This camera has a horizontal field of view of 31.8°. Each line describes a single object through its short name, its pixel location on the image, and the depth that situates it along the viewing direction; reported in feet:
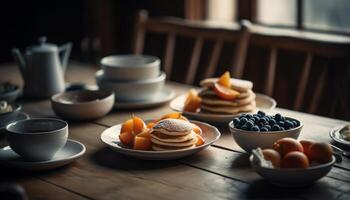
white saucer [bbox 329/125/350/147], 4.61
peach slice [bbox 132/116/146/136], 4.70
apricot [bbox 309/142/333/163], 3.95
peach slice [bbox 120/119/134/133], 4.72
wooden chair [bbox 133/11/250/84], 7.14
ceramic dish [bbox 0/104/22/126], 5.44
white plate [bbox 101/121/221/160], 4.44
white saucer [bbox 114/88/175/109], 6.05
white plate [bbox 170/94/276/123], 5.30
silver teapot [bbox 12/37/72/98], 6.41
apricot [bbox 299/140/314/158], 4.06
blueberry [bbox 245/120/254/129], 4.48
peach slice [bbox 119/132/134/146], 4.70
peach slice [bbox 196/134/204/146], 4.66
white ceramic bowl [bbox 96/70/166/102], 6.13
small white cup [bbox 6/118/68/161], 4.32
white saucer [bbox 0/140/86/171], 4.37
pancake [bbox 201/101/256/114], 5.33
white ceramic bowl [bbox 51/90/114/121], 5.58
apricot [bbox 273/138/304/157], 3.99
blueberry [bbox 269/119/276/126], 4.51
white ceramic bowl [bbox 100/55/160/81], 6.16
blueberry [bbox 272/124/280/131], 4.45
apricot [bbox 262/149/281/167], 3.93
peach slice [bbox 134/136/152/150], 4.54
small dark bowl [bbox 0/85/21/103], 6.24
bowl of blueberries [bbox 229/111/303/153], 4.40
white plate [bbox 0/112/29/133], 5.69
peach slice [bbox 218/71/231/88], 5.33
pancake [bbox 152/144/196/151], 4.47
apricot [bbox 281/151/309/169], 3.82
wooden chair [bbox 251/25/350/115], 6.40
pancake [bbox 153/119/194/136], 4.43
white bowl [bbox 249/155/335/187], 3.78
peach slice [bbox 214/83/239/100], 5.27
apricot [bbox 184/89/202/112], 5.56
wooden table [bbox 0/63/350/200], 3.91
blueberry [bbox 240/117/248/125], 4.53
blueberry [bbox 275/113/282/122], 4.56
